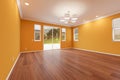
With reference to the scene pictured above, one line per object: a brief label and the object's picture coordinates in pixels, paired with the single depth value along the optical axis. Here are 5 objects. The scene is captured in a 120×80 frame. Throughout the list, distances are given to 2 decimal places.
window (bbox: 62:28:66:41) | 6.13
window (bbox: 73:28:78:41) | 6.10
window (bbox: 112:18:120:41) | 3.39
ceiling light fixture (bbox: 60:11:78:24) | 3.07
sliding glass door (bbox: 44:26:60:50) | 5.33
